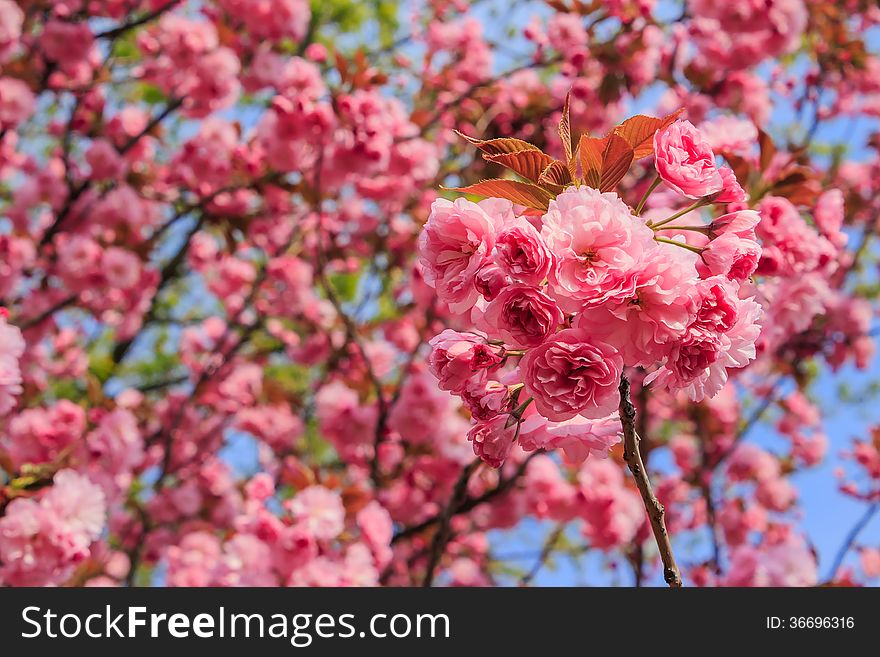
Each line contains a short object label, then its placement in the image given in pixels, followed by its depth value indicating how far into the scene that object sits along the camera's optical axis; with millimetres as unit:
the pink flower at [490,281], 732
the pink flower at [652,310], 728
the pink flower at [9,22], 2624
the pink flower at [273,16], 3119
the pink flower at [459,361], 756
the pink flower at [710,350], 734
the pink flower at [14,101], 2842
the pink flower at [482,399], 757
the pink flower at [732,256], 754
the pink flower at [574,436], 771
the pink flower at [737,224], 763
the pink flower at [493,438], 761
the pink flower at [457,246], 747
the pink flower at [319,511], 1237
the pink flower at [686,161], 754
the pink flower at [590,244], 726
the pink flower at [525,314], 725
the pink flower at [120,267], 3042
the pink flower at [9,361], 934
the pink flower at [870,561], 3087
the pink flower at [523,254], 724
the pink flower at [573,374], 725
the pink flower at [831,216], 962
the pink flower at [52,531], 1025
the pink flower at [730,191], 771
